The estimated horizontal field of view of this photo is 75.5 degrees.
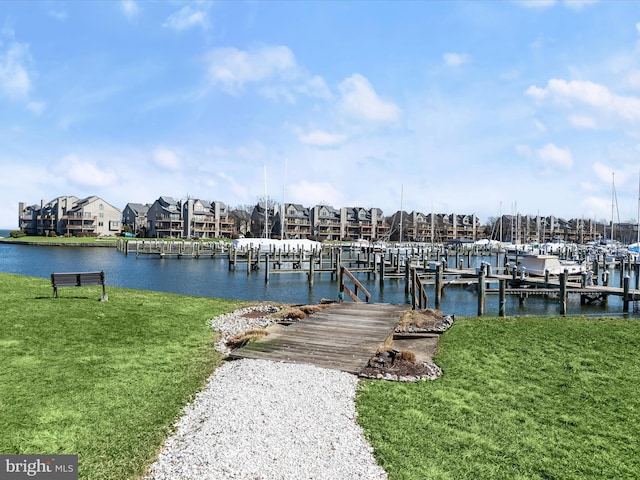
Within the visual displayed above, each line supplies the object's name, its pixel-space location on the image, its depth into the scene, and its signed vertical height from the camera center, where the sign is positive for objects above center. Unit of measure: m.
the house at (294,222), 120.44 +3.70
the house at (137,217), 121.47 +4.82
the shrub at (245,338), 12.27 -3.13
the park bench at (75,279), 16.36 -1.88
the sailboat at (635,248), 66.34 -1.77
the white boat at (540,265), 35.78 -2.51
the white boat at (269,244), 66.75 -1.57
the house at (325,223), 125.12 +3.66
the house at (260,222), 119.75 +3.63
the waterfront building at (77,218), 112.38 +4.18
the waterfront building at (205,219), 114.38 +4.12
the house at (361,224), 130.62 +3.67
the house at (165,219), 113.19 +3.98
